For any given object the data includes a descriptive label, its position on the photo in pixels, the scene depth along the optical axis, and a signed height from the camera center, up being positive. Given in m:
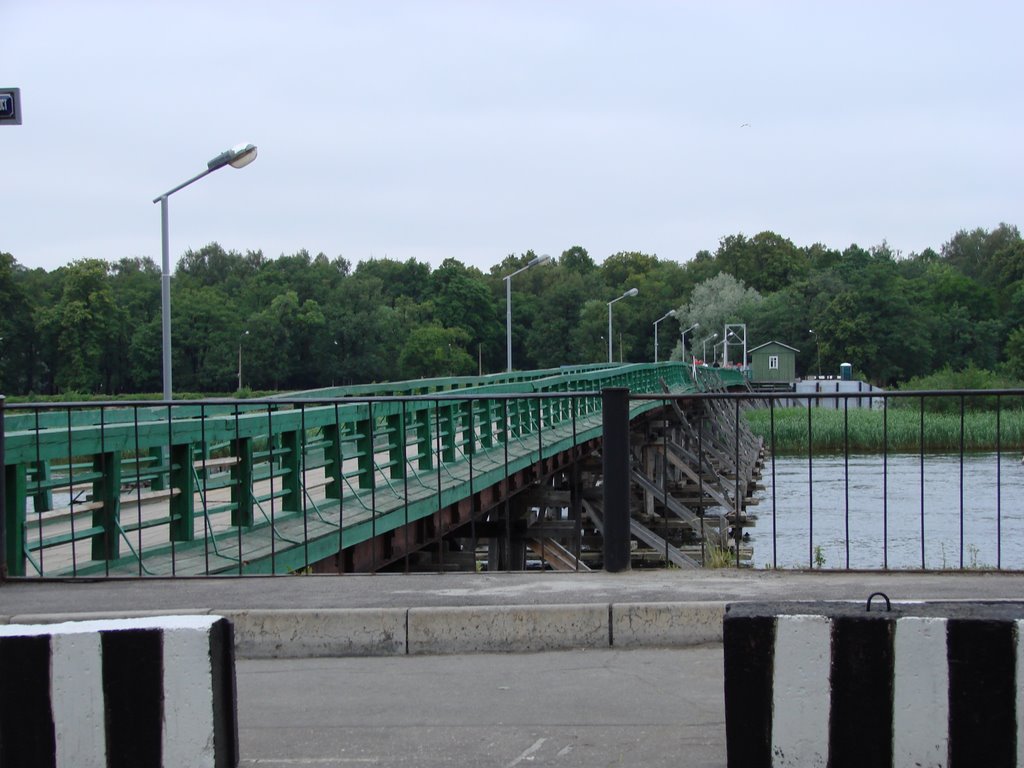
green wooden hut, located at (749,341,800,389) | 126.56 -1.44
